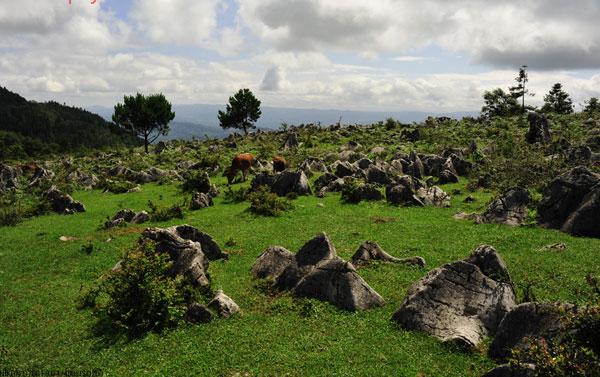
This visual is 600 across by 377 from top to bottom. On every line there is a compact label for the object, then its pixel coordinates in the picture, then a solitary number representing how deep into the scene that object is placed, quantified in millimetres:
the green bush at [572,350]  9844
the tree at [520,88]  99812
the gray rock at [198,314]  17750
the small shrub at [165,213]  35594
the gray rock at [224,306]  18156
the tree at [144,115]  90250
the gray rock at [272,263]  22172
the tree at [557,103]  98462
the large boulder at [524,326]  12773
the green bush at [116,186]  50719
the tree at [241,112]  110500
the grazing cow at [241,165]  49956
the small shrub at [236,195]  41638
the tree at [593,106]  79525
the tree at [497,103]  97250
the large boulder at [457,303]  15969
